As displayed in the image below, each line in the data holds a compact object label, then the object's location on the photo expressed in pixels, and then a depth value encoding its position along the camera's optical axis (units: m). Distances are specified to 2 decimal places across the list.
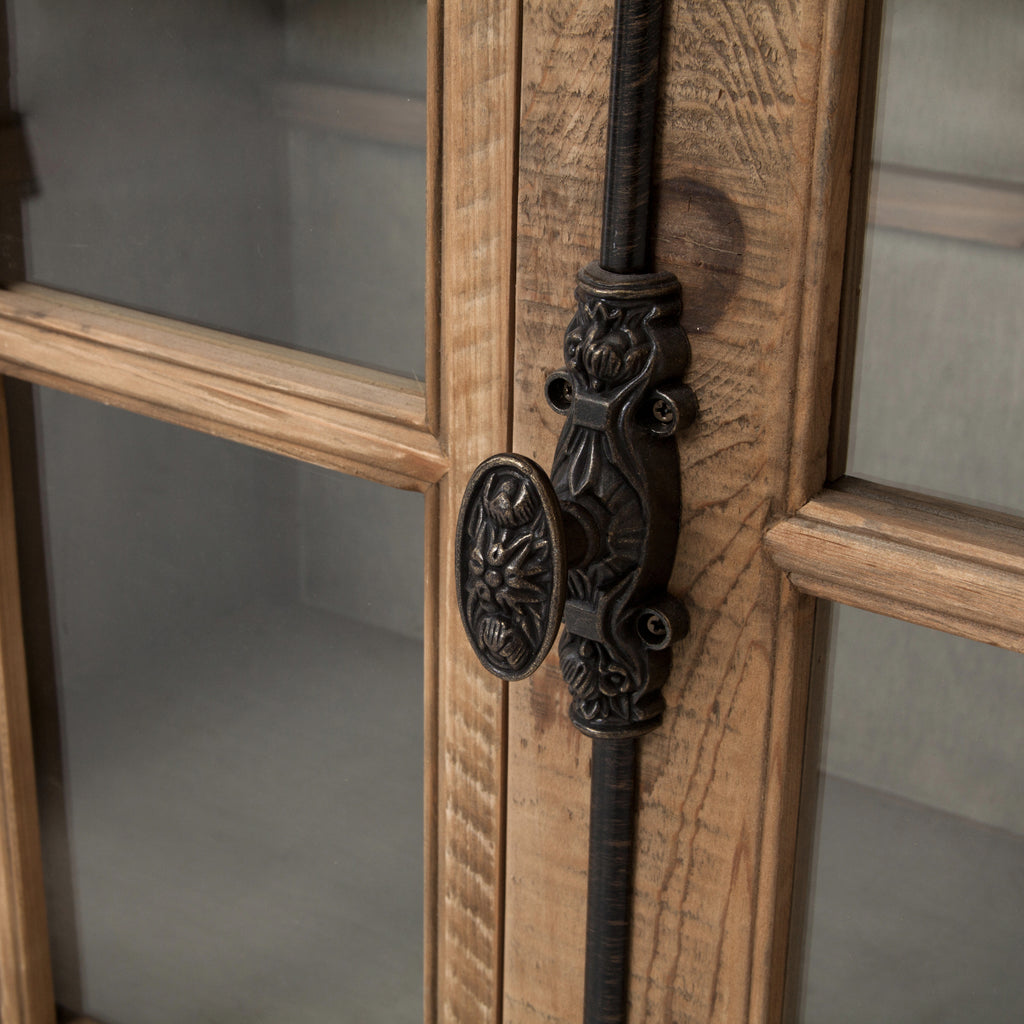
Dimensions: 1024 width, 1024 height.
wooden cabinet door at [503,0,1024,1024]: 0.76
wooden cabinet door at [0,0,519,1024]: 0.83
